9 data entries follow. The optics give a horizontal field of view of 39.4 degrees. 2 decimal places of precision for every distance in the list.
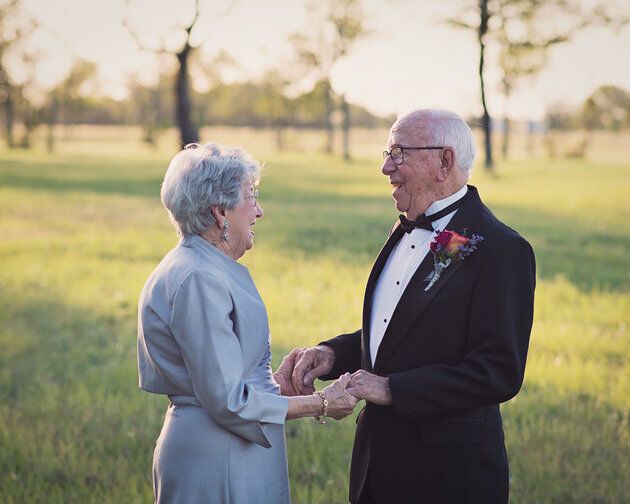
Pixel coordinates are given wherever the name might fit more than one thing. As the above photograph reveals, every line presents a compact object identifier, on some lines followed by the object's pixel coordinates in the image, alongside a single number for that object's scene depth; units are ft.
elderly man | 11.65
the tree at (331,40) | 213.25
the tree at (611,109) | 358.23
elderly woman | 11.15
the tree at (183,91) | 83.87
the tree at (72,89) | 281.33
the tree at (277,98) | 252.42
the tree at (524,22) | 126.72
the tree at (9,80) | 206.69
